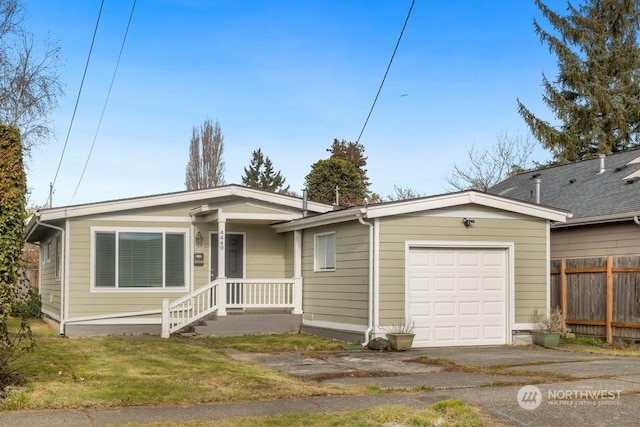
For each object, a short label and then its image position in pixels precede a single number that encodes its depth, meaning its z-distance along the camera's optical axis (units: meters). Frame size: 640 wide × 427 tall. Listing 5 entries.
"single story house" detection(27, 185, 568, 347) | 14.06
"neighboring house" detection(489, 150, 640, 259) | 15.06
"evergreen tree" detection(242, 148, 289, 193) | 52.78
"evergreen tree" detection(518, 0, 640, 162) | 31.11
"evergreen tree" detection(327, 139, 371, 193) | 49.31
